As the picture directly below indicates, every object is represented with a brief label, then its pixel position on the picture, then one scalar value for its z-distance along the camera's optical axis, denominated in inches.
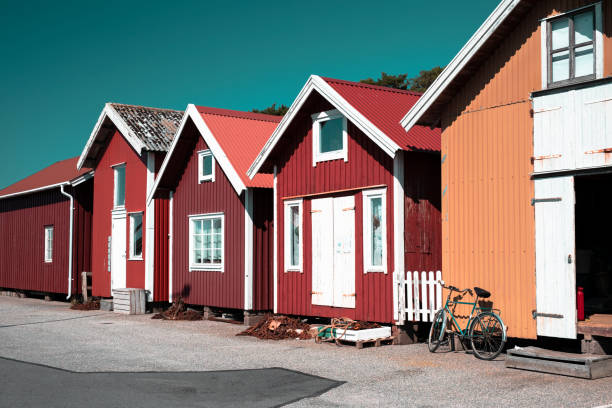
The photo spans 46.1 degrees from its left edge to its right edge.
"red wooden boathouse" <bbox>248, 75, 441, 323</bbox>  592.4
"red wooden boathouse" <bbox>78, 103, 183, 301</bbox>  900.6
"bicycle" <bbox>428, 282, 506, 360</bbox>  490.6
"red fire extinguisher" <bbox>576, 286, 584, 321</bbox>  468.1
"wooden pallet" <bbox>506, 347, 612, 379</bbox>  411.8
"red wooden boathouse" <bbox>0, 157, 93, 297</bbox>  1094.4
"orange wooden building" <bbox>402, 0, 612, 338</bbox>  461.4
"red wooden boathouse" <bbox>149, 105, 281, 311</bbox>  756.6
